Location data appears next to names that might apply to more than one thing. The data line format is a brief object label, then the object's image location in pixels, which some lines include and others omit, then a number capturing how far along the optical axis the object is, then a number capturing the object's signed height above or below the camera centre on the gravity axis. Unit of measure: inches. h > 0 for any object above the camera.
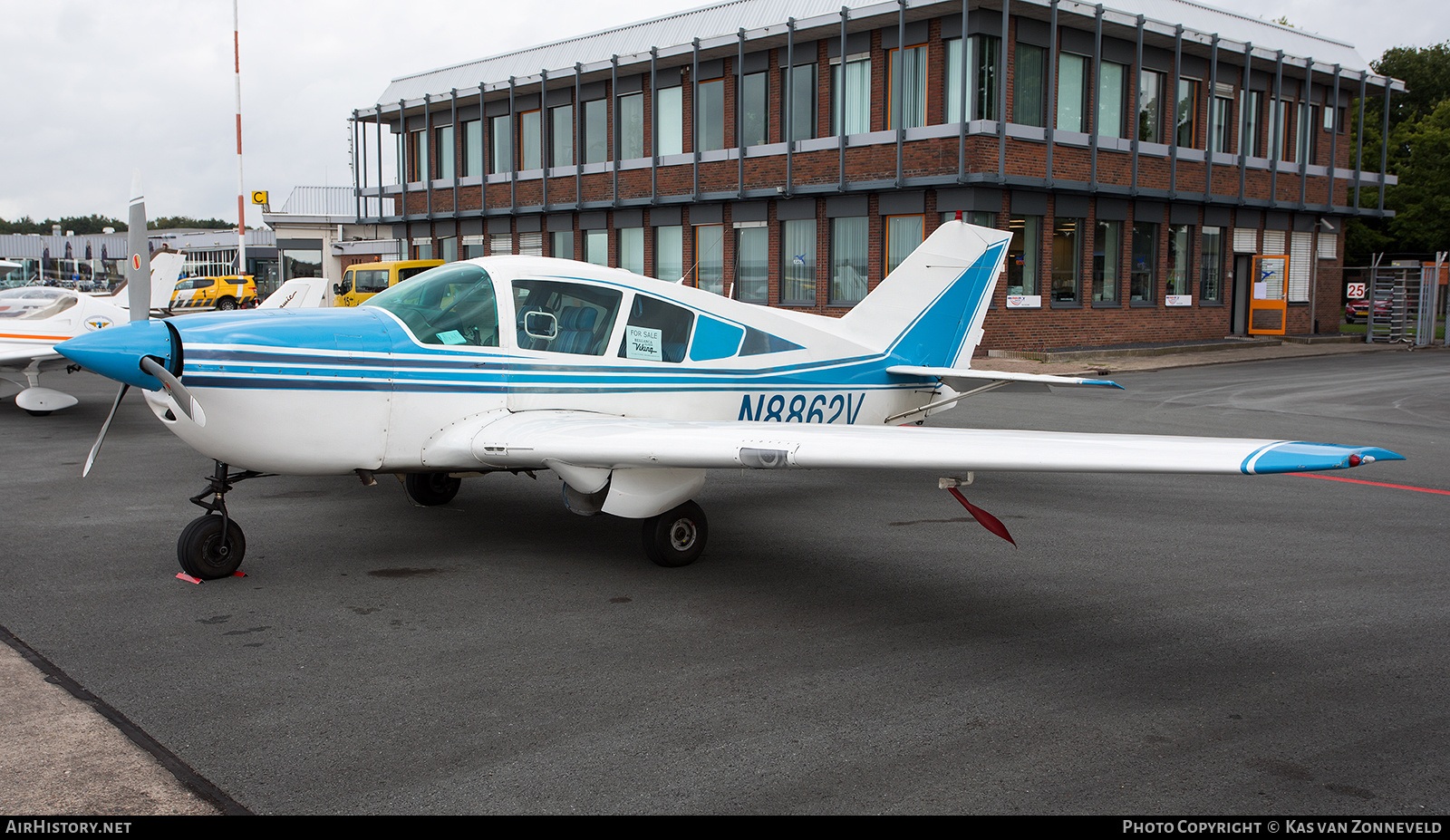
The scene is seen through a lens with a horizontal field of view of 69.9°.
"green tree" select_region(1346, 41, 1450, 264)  1827.0 +287.0
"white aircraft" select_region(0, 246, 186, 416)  528.7 -10.9
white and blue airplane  217.6 -22.6
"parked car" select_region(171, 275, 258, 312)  1754.4 +18.7
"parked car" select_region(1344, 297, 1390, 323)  1740.9 +1.7
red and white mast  954.1 +106.6
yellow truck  1163.9 +34.1
